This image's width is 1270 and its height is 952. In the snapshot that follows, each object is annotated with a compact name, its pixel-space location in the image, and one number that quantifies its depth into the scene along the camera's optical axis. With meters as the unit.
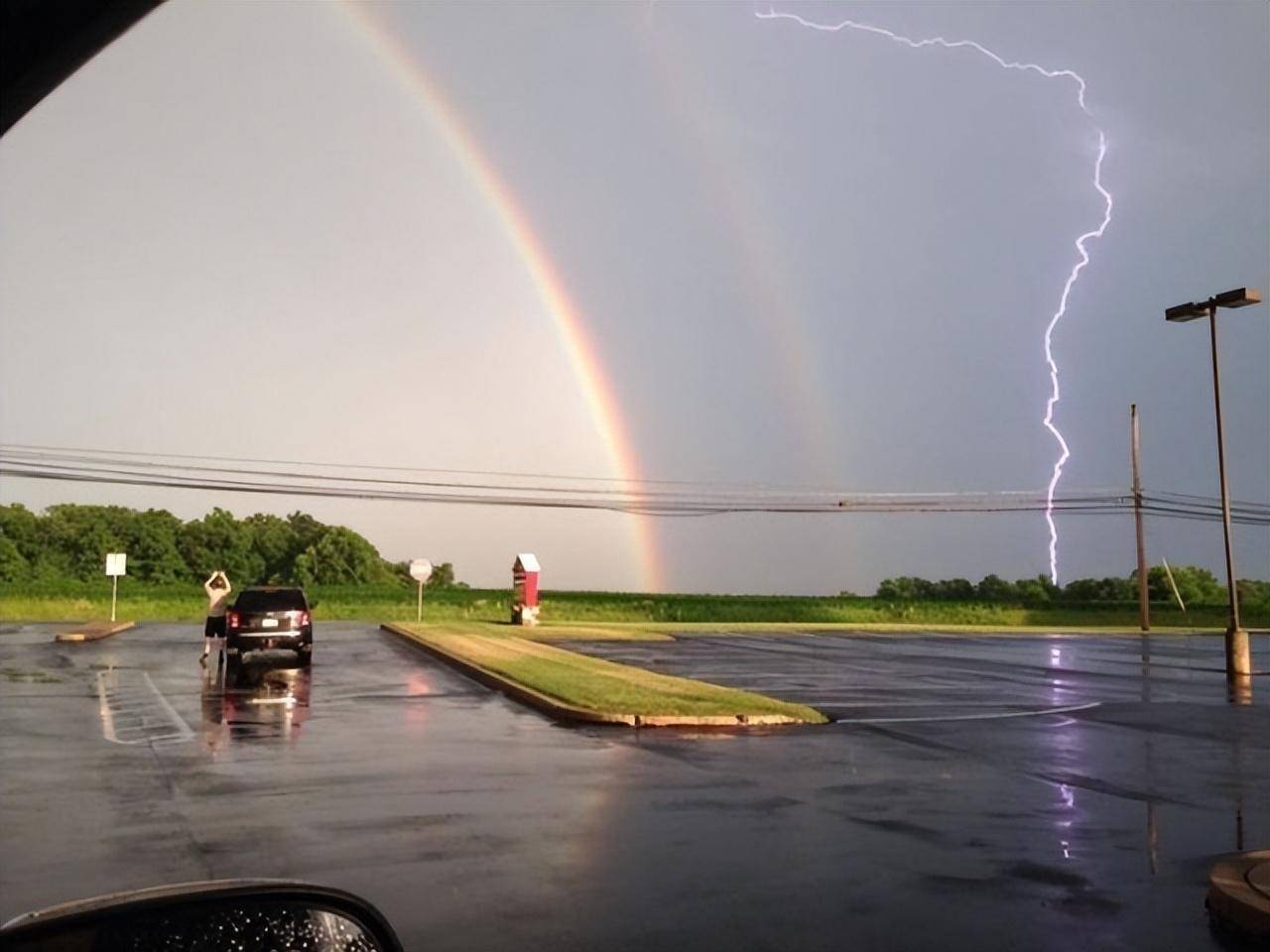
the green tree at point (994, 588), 125.44
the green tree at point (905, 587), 132.25
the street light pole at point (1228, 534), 25.98
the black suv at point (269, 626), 27.39
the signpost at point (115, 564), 45.69
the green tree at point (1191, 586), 113.44
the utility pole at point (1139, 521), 58.88
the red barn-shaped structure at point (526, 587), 49.84
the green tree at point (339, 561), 120.43
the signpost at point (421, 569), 52.34
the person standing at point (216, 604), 27.03
